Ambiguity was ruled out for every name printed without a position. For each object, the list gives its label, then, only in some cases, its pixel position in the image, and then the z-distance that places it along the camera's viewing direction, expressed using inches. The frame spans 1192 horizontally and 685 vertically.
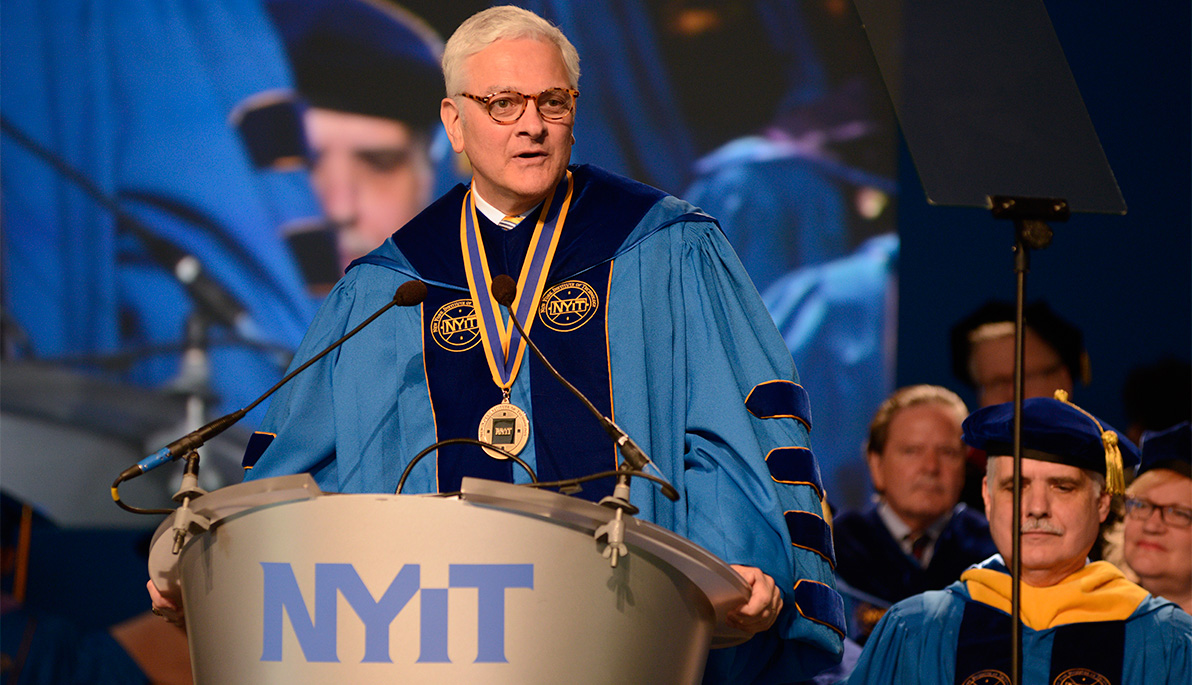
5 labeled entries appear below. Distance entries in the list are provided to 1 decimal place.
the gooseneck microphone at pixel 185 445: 226.7
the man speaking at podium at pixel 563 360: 237.9
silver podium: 221.0
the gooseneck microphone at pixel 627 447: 223.9
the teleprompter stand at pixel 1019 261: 233.2
